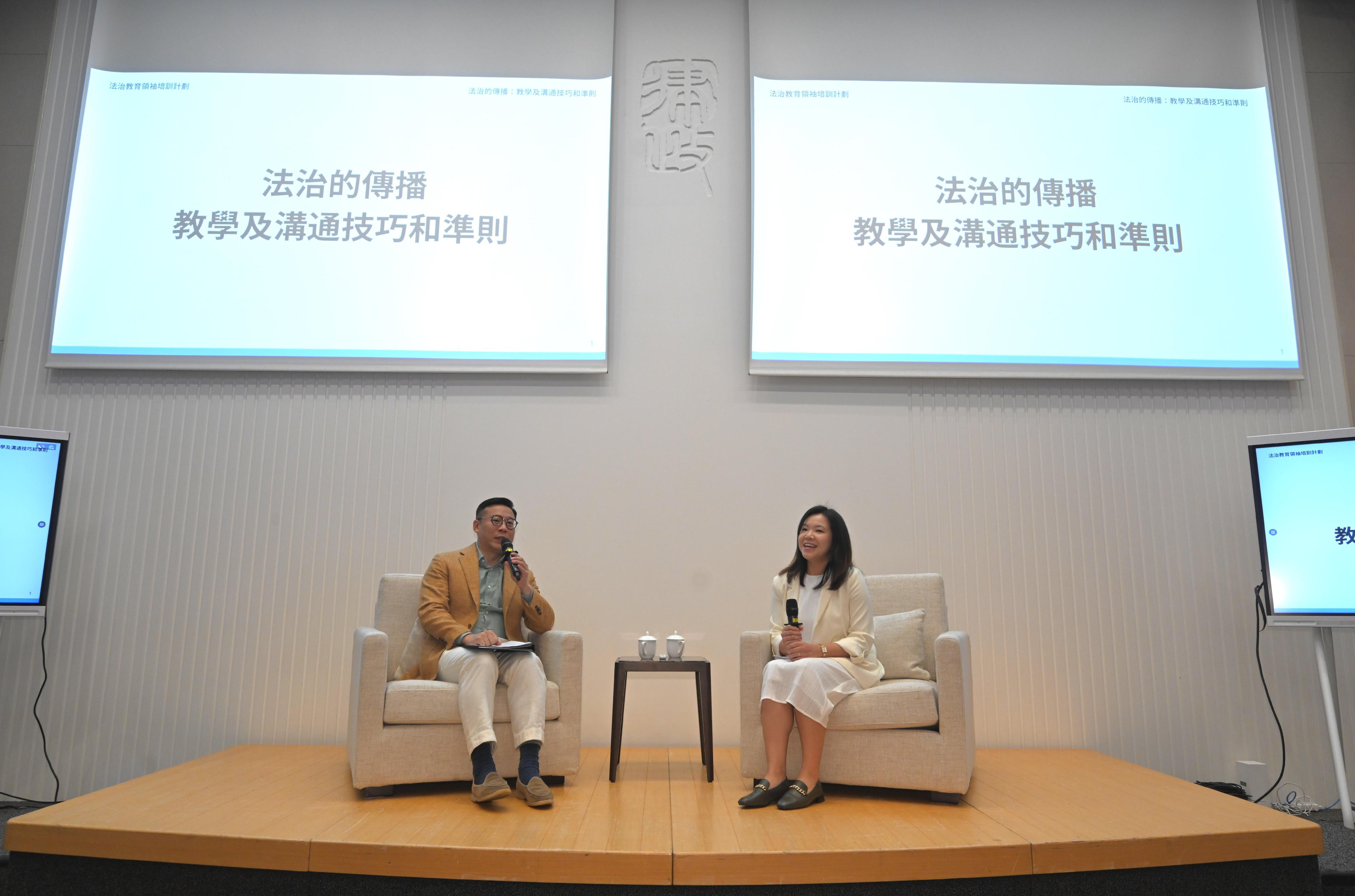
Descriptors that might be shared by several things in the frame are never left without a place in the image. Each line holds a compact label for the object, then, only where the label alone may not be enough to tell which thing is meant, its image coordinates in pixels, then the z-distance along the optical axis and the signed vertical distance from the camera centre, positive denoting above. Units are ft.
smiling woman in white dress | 8.38 -0.67
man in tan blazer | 8.27 -0.53
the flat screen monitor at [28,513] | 10.27 +0.87
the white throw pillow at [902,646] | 9.62 -0.67
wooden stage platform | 6.66 -2.09
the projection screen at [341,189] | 11.89 +5.63
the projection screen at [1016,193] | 12.00 +5.65
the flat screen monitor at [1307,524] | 9.94 +0.76
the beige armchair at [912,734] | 8.37 -1.47
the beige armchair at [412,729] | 8.43 -1.44
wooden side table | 9.39 -1.14
